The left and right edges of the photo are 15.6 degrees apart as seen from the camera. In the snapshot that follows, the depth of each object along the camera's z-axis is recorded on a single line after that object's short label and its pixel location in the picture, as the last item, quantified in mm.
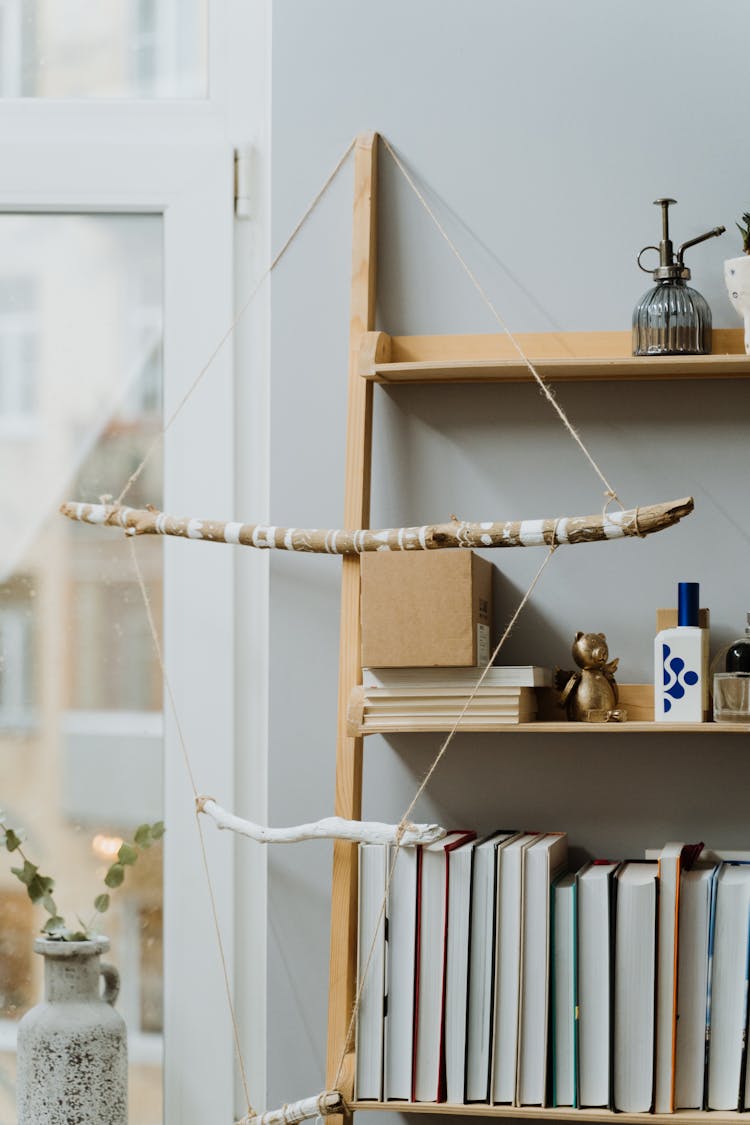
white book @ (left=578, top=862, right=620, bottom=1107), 2439
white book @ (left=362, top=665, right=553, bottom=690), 2476
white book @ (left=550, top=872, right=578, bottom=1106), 2449
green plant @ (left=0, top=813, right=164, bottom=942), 2603
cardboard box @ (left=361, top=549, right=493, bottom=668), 2457
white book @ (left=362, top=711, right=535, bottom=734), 2477
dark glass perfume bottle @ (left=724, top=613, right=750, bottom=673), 2486
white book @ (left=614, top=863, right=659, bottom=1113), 2432
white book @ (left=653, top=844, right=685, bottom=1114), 2428
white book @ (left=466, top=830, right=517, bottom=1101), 2458
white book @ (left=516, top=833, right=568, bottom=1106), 2450
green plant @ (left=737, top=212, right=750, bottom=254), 2528
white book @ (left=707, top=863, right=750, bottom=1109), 2425
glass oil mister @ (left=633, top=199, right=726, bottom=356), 2512
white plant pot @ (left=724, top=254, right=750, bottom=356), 2514
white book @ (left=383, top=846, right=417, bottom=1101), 2468
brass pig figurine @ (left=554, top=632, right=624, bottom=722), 2514
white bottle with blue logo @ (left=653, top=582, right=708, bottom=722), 2480
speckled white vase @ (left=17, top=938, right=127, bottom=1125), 2535
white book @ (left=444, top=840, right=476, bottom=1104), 2458
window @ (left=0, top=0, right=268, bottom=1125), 2689
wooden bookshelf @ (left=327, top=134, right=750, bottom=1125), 2466
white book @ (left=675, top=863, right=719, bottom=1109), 2433
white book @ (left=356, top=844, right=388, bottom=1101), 2471
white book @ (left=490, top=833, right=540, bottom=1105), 2454
